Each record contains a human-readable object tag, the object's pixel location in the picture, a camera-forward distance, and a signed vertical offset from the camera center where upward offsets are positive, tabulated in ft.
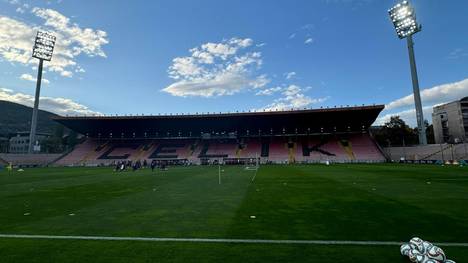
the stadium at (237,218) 16.14 -5.45
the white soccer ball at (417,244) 14.19 -4.62
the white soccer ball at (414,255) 13.99 -5.06
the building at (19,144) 395.96 +29.01
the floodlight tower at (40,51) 184.44 +78.06
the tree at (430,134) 287.32 +27.65
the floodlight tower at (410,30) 163.73 +81.50
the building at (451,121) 243.40 +37.42
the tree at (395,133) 244.83 +24.90
